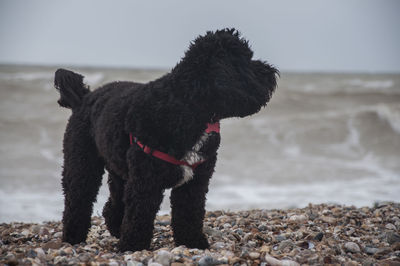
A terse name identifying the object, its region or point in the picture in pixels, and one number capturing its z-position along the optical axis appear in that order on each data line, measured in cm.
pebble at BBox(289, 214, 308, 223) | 550
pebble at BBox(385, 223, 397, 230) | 518
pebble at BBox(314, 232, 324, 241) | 464
